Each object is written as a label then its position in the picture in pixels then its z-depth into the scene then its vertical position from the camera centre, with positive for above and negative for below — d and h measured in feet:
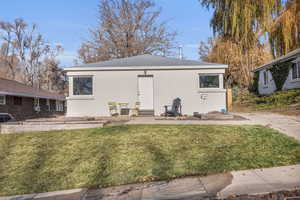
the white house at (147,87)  37.70 +3.01
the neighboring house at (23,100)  53.67 +1.22
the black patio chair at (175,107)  37.74 -0.68
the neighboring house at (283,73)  51.78 +7.82
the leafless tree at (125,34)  89.56 +29.41
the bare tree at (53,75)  114.93 +16.73
